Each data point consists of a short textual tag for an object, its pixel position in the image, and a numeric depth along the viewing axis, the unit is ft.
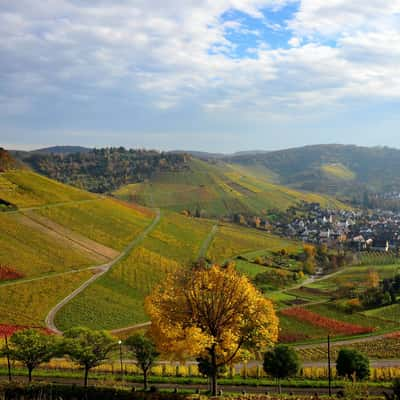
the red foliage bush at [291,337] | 178.60
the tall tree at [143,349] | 108.37
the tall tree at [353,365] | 114.21
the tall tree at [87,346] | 106.01
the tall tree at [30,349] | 108.47
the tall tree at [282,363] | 109.70
